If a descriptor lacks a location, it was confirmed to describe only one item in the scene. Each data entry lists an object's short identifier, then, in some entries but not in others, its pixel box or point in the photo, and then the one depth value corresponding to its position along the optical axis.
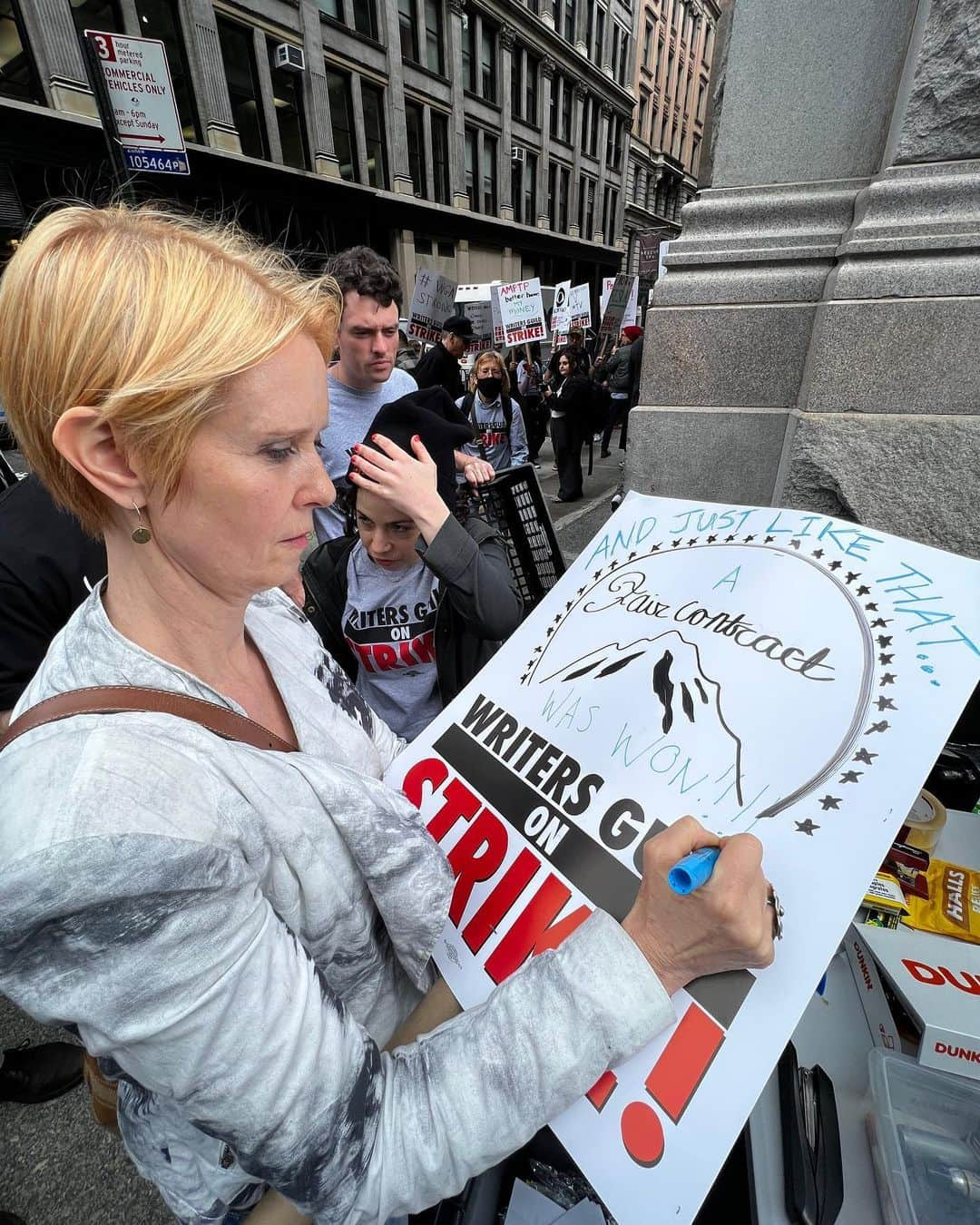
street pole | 4.68
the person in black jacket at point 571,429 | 7.96
